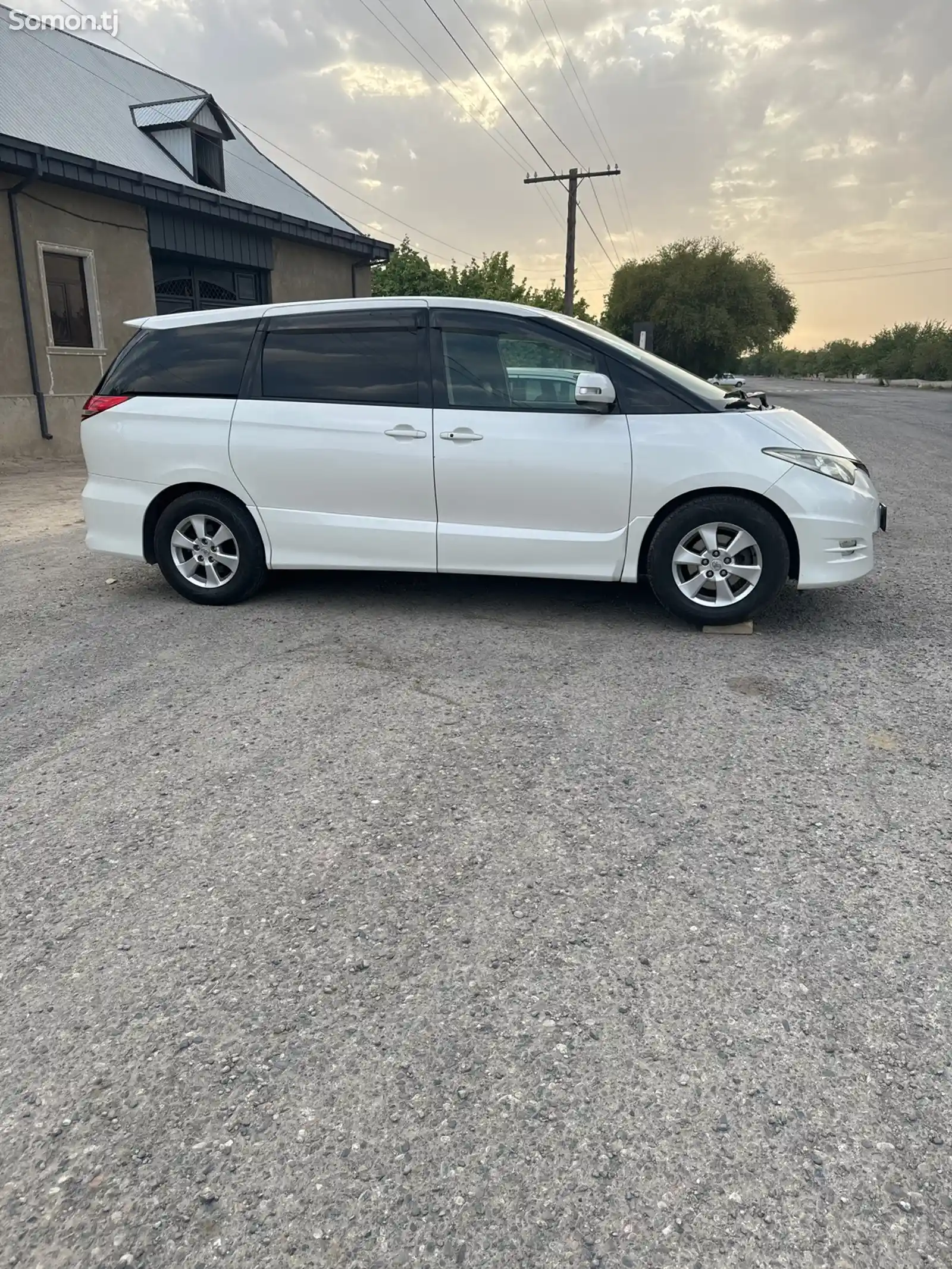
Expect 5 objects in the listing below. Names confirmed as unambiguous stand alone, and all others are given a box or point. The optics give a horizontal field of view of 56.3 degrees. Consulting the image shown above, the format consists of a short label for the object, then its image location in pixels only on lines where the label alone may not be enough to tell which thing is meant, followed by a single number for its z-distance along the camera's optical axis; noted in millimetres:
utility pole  32250
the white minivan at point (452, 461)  5094
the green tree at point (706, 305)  52438
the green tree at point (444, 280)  39125
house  14555
